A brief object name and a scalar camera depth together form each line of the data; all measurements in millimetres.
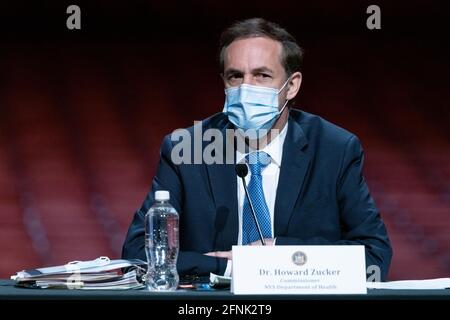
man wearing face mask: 5930
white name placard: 4000
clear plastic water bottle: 5113
